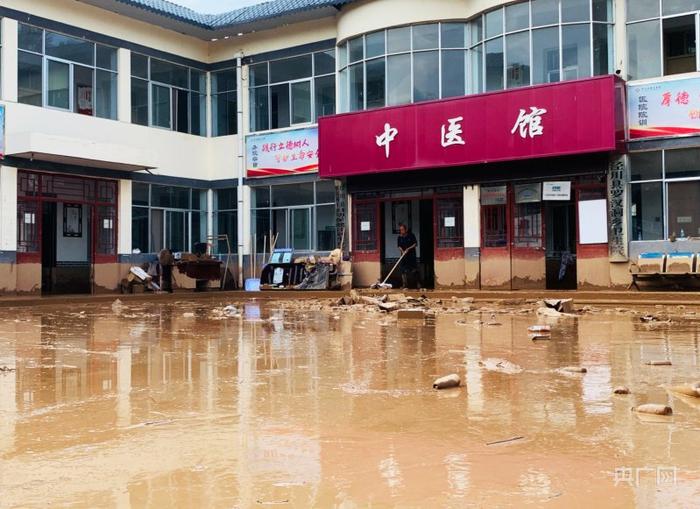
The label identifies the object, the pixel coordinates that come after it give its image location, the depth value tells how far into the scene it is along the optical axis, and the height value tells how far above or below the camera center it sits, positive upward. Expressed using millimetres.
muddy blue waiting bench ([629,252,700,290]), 15773 -211
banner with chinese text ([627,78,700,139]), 16344 +3434
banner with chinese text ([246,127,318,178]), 22375 +3496
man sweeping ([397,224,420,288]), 19688 +357
